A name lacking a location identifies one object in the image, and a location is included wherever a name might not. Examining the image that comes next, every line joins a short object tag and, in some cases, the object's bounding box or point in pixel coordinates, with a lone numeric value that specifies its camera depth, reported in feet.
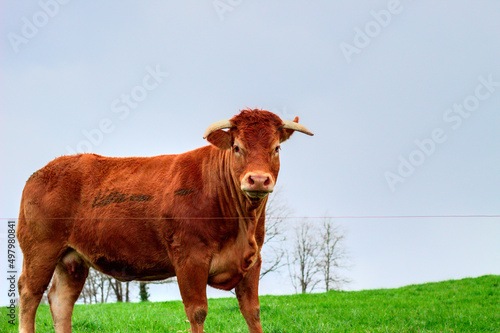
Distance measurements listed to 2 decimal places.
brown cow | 19.94
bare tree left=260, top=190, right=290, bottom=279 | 84.19
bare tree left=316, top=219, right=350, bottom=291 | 93.04
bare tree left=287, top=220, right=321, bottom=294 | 96.23
